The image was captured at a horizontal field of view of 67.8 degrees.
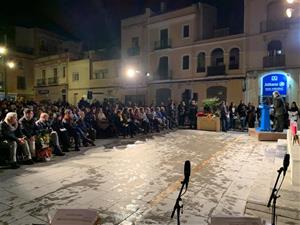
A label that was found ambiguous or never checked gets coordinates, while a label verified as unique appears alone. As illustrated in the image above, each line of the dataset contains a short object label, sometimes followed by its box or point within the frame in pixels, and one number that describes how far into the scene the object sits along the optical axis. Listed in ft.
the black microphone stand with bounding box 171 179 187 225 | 7.28
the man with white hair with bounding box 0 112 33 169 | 16.93
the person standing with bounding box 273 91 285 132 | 25.79
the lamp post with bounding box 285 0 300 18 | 27.14
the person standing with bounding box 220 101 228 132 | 38.06
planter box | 38.13
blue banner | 50.14
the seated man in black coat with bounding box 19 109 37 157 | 18.43
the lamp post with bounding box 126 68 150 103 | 72.20
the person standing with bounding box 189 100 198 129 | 41.50
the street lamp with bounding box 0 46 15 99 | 77.80
